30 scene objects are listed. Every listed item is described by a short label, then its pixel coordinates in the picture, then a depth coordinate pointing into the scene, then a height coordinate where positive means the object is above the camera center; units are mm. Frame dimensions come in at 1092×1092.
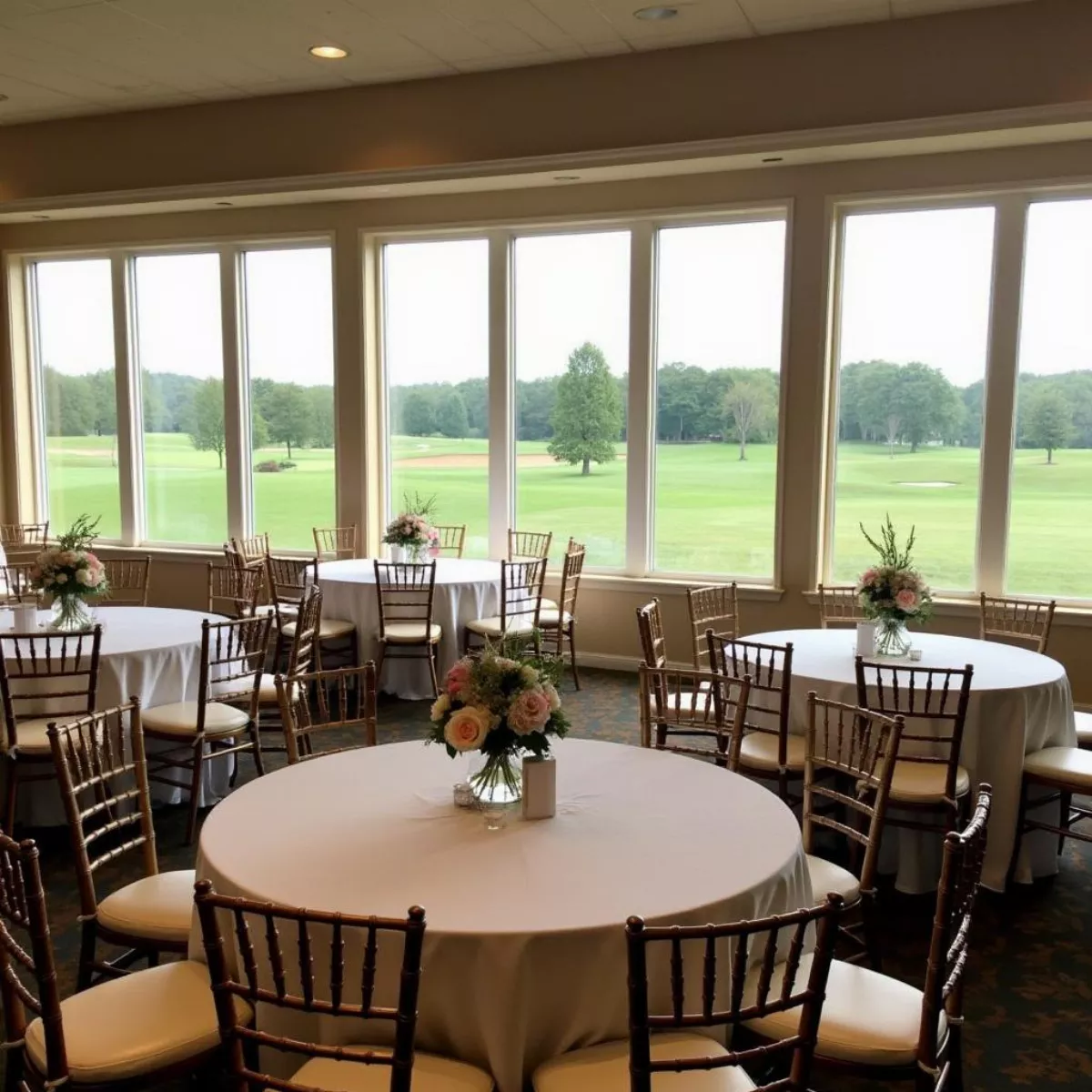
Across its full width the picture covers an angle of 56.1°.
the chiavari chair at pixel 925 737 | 3768 -1149
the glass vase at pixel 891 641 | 4684 -920
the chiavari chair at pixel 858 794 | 2893 -1089
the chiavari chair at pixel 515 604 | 6770 -1125
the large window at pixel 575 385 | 7789 +409
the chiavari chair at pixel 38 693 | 4262 -1118
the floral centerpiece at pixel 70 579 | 4918 -705
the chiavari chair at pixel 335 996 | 1783 -1073
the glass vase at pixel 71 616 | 5023 -906
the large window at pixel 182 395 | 9148 +345
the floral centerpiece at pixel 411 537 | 7016 -690
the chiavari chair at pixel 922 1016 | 2121 -1296
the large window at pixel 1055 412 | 6422 +193
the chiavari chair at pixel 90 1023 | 2094 -1314
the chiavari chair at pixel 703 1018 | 1749 -1105
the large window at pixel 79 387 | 9570 +426
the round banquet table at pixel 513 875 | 2109 -1008
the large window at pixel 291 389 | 8695 +386
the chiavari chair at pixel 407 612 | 6621 -1182
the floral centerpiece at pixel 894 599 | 4539 -703
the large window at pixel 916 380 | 6711 +410
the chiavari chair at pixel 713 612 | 6355 -1179
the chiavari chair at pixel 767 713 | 4035 -1150
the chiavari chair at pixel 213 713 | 4531 -1281
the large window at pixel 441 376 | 8258 +488
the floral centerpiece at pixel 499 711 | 2609 -702
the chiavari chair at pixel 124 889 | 2727 -1276
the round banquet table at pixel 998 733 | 4090 -1186
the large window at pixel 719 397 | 7305 +311
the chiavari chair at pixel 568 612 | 7020 -1237
